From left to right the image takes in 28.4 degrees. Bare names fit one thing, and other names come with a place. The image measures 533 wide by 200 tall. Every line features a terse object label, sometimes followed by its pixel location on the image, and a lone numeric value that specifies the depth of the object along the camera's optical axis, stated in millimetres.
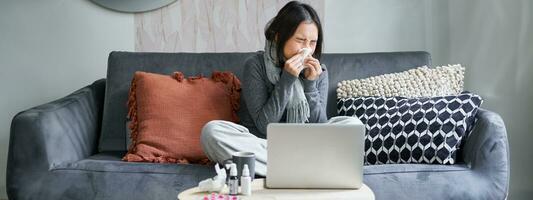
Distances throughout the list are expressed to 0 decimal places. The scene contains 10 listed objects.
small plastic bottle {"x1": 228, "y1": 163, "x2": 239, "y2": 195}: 3258
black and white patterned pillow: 4147
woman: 4010
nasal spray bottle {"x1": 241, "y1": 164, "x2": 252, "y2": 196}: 3273
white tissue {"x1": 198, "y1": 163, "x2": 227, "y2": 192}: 3309
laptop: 3321
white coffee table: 3265
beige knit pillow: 4456
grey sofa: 3893
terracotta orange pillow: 4323
